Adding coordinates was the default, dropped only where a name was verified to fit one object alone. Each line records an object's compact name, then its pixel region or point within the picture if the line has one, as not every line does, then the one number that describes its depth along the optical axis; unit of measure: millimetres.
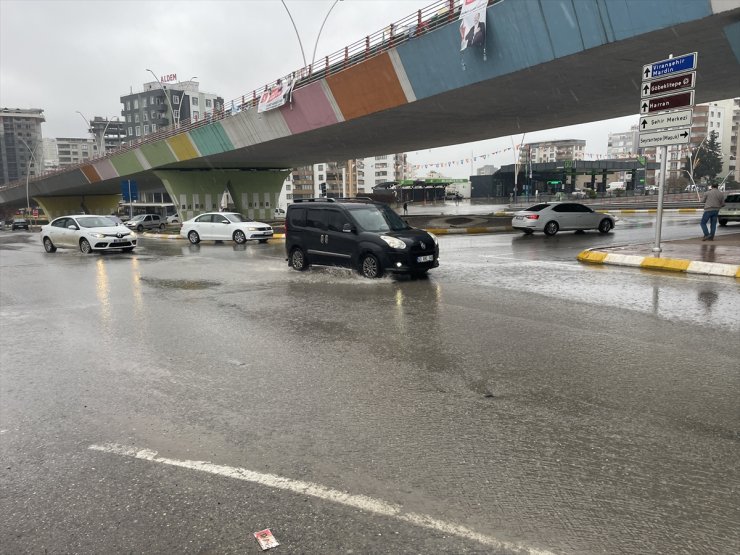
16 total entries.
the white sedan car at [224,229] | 24750
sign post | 13180
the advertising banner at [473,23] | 17922
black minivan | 12070
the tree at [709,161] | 117500
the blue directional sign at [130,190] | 43312
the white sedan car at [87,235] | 21016
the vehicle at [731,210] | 26547
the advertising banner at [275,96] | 29422
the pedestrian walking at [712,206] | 16703
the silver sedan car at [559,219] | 23984
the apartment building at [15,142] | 174125
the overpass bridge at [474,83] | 14922
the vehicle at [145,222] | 44500
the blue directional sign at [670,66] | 13031
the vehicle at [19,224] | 61331
